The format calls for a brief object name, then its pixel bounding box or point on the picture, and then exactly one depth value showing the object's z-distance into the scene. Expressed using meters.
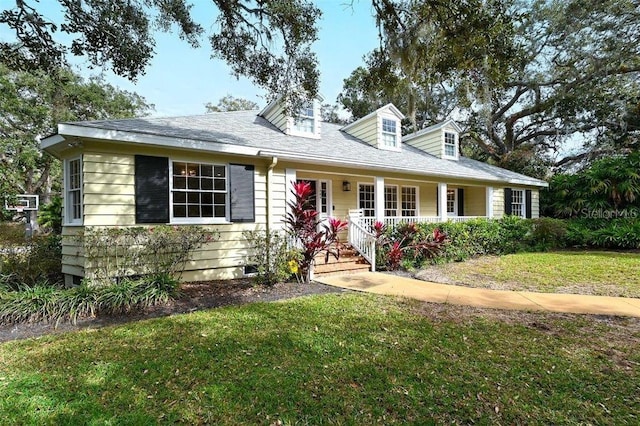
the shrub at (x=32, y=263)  6.07
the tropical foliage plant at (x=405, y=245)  8.59
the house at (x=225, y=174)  6.20
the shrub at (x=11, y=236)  6.95
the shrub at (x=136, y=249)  5.68
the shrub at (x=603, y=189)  12.43
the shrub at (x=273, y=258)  6.79
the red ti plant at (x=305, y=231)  7.00
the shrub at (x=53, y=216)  13.85
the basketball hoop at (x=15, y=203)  16.48
